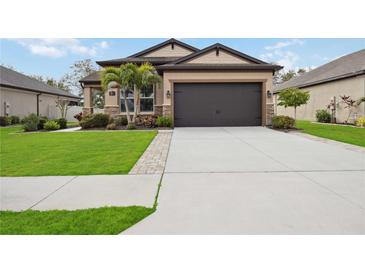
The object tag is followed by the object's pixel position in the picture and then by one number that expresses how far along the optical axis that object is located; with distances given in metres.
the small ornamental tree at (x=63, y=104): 26.45
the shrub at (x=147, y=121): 15.52
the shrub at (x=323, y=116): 19.80
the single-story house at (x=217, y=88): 15.59
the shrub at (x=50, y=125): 15.68
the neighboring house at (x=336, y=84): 17.23
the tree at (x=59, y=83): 42.97
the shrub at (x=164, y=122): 14.95
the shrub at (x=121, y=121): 16.00
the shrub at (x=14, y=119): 20.43
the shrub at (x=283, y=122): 14.17
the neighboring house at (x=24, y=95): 20.69
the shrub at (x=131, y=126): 14.85
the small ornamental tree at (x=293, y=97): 15.99
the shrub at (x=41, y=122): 15.91
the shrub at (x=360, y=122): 16.00
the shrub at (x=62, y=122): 16.62
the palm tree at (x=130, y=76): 14.45
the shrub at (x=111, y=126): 14.88
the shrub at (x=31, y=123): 14.98
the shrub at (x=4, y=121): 19.29
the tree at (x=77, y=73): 42.34
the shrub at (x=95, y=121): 15.56
